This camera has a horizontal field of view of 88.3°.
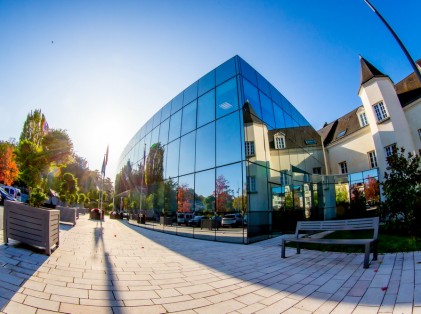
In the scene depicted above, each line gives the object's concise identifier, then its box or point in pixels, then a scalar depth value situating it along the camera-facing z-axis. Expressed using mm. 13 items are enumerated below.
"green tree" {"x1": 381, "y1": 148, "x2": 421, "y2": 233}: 6156
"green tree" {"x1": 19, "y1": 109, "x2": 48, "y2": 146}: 23112
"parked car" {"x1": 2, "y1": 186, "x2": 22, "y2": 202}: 23266
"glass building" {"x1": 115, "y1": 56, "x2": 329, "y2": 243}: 10406
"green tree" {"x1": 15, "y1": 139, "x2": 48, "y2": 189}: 15484
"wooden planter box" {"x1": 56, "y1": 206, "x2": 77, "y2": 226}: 13016
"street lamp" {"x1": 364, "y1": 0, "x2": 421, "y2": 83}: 6145
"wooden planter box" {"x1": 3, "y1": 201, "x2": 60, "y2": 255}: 4707
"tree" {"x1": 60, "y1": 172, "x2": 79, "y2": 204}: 29312
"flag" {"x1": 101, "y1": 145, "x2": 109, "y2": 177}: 18753
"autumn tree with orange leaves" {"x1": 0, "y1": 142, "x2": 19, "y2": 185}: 31000
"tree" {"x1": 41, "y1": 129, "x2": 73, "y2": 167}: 23819
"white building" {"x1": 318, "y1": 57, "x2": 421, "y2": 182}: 17398
